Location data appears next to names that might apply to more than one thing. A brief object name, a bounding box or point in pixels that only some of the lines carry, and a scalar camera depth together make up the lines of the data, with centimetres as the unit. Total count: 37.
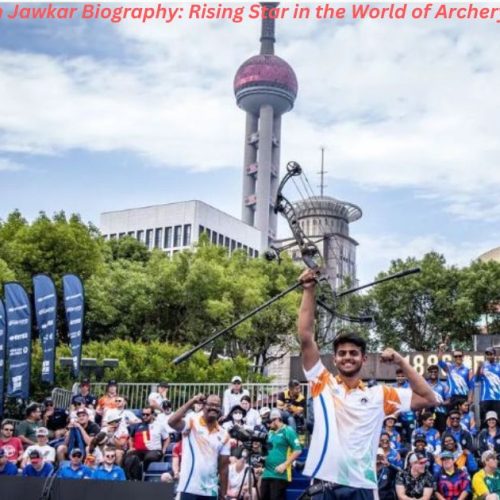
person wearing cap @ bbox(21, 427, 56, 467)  1266
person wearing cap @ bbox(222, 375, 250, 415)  1609
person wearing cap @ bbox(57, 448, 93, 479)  1143
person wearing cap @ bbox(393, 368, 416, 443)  1561
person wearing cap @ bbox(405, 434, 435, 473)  1283
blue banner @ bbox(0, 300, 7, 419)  1800
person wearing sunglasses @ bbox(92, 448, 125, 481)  1162
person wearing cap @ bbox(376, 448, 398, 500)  1258
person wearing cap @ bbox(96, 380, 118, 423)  1617
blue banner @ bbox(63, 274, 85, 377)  2019
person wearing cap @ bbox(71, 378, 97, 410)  1640
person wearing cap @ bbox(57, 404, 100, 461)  1354
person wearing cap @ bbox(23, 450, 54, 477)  1200
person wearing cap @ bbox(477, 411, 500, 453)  1396
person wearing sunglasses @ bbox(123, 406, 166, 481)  1438
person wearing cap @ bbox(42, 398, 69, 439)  1539
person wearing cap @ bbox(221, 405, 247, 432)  1384
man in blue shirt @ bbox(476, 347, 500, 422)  1534
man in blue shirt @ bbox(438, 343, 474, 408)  1589
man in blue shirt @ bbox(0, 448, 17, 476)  1227
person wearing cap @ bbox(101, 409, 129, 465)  1374
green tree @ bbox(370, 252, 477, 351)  4866
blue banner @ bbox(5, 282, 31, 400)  1900
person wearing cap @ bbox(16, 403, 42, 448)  1421
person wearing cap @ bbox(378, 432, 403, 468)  1330
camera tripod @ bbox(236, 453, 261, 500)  1122
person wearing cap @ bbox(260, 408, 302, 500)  1188
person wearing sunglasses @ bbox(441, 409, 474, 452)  1381
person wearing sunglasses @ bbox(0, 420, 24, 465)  1302
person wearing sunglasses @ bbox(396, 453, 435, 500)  1245
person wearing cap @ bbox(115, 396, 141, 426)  1537
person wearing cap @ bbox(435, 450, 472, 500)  1248
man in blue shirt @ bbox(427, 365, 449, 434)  1546
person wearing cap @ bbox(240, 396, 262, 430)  1486
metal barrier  2064
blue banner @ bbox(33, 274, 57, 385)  1997
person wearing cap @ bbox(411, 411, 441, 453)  1373
